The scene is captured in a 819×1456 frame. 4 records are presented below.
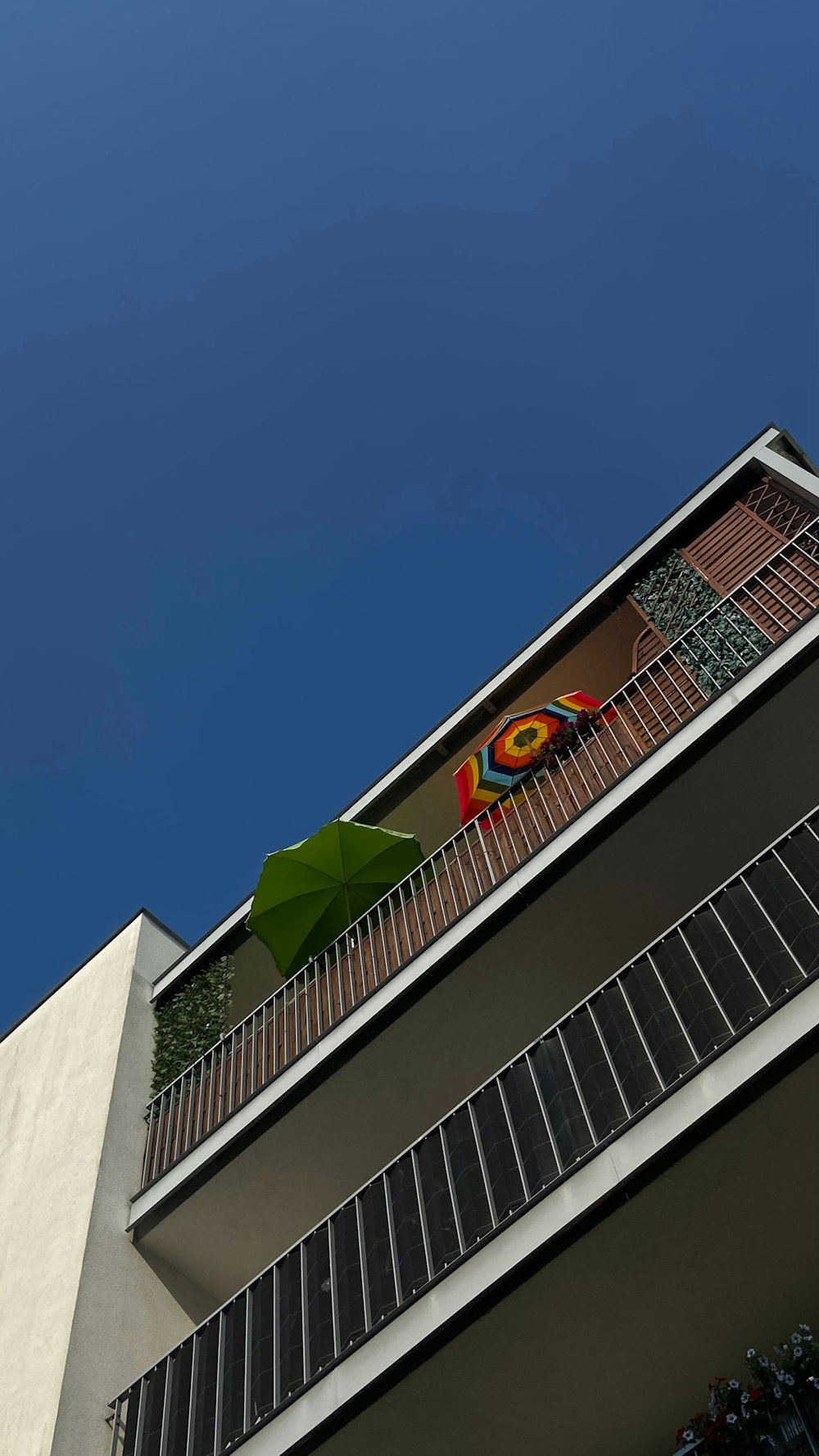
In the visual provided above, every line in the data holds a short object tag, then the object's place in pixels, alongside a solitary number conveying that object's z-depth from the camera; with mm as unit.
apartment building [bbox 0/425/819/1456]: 6047
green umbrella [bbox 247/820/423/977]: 11711
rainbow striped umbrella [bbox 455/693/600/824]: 11227
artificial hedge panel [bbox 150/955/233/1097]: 11523
